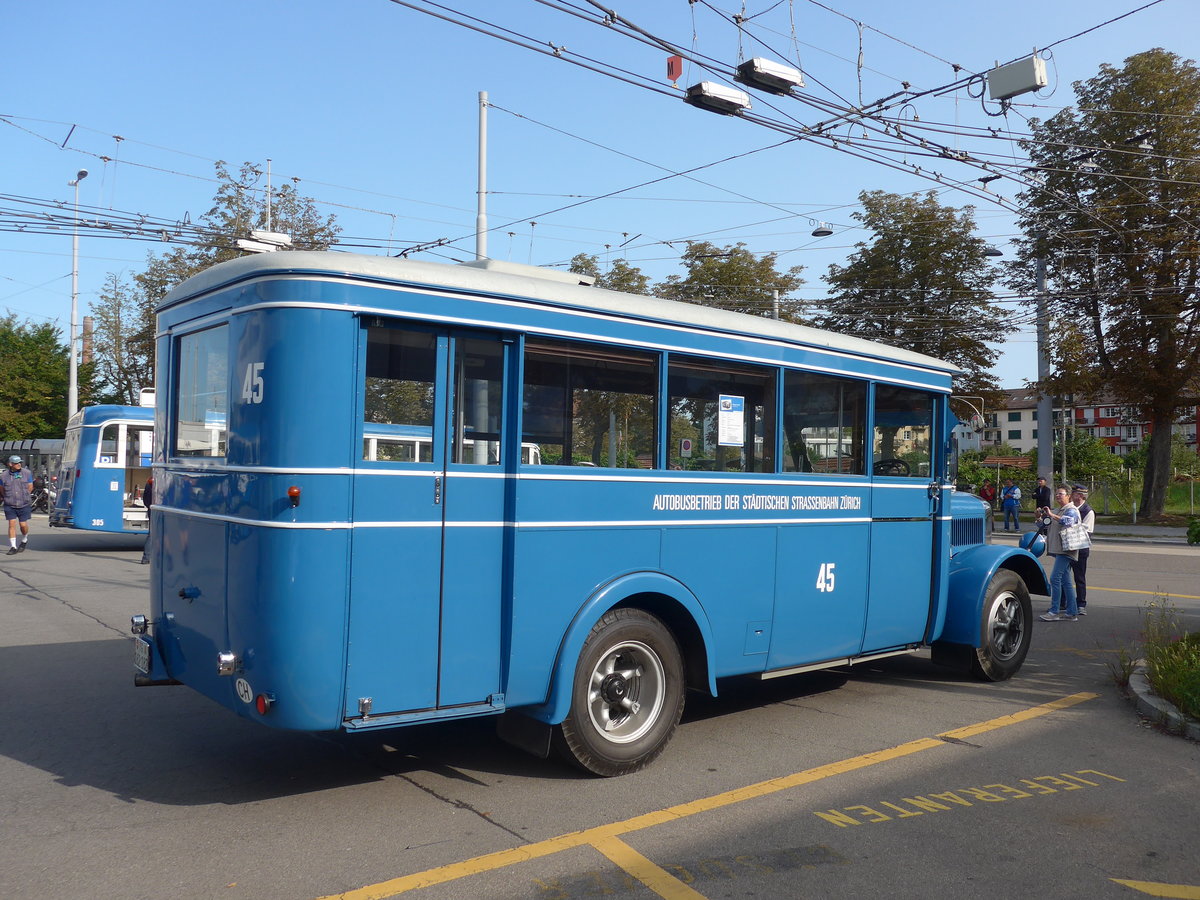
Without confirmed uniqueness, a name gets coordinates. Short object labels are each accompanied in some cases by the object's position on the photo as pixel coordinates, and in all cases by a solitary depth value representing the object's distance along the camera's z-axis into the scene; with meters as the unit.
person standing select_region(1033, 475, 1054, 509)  23.69
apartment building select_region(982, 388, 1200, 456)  105.19
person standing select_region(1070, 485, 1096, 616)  12.70
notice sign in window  6.25
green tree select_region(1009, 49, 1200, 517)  31.02
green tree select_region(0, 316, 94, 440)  48.50
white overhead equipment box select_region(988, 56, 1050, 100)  11.05
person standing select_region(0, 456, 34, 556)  19.05
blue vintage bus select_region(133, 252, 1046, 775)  4.64
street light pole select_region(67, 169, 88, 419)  37.38
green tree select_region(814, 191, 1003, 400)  34.12
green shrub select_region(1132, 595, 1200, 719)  6.85
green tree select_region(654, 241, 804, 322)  32.47
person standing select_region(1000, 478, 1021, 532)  27.80
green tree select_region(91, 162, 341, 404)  29.86
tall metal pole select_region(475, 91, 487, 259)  17.83
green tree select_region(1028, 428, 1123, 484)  43.06
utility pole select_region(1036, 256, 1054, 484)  28.78
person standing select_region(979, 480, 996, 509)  29.47
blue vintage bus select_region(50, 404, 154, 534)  20.05
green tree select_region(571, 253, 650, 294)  30.59
